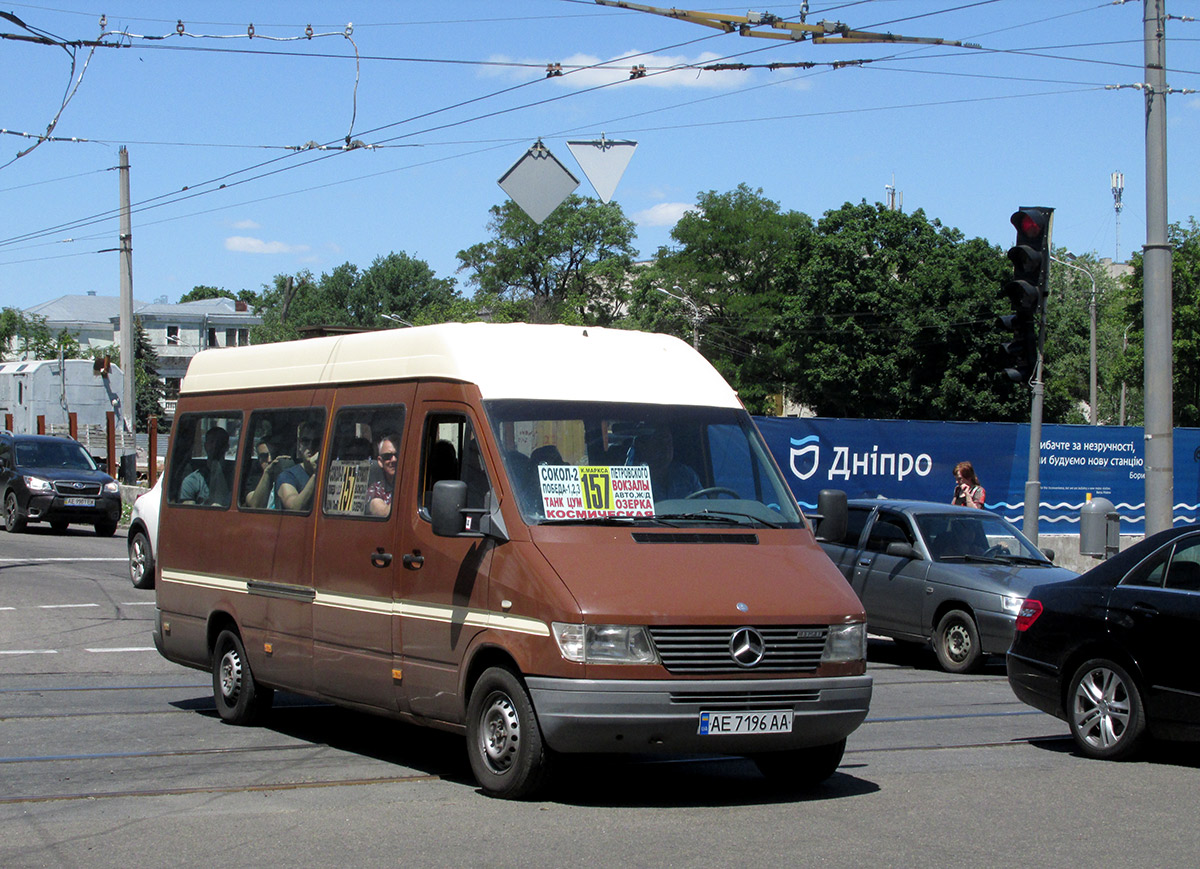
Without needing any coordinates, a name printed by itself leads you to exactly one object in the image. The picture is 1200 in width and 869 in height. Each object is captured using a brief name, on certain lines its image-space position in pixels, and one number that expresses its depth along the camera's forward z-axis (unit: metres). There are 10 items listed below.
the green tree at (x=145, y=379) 96.62
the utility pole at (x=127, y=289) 32.78
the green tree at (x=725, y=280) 84.94
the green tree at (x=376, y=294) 114.75
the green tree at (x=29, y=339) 100.19
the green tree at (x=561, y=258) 96.12
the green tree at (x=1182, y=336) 70.88
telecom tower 89.25
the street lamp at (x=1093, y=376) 56.47
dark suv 26.64
